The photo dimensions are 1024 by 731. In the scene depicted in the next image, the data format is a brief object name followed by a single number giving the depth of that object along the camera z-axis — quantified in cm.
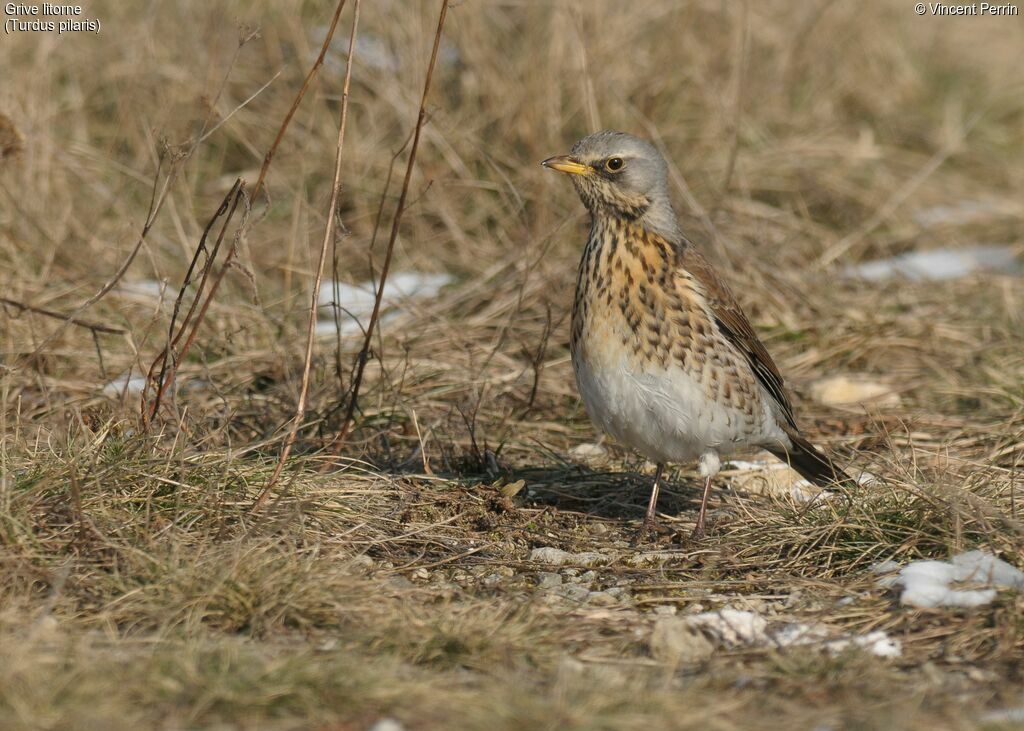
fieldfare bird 1016
